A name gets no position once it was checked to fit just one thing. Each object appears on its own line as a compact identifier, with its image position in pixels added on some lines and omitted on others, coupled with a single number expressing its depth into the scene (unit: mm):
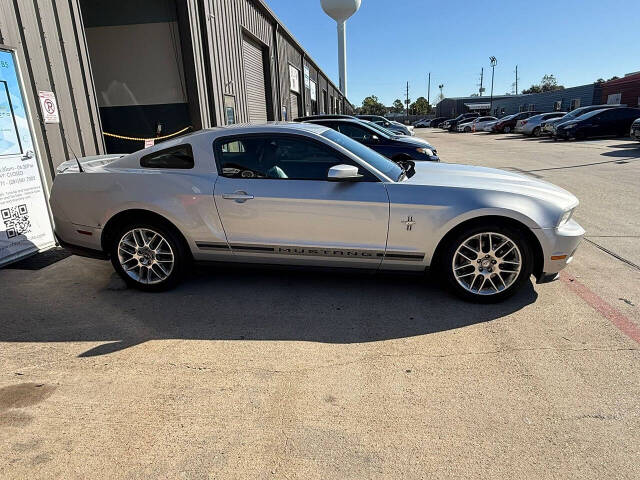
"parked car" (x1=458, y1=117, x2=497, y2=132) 38125
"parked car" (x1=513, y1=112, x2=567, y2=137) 25953
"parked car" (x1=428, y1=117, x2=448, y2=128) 62656
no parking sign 5344
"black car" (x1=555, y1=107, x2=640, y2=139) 20125
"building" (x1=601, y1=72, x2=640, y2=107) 30016
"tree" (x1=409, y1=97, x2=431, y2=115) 119838
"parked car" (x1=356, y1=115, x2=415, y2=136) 16677
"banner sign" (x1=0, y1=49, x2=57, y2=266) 4805
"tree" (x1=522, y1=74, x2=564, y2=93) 117800
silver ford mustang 3500
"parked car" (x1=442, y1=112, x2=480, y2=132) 43681
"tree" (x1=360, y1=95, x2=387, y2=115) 133250
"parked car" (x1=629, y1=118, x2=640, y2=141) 15422
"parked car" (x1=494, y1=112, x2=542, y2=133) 31172
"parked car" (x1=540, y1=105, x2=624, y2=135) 21906
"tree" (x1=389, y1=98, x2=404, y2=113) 157512
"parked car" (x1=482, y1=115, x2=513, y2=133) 33447
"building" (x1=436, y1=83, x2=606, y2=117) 38031
